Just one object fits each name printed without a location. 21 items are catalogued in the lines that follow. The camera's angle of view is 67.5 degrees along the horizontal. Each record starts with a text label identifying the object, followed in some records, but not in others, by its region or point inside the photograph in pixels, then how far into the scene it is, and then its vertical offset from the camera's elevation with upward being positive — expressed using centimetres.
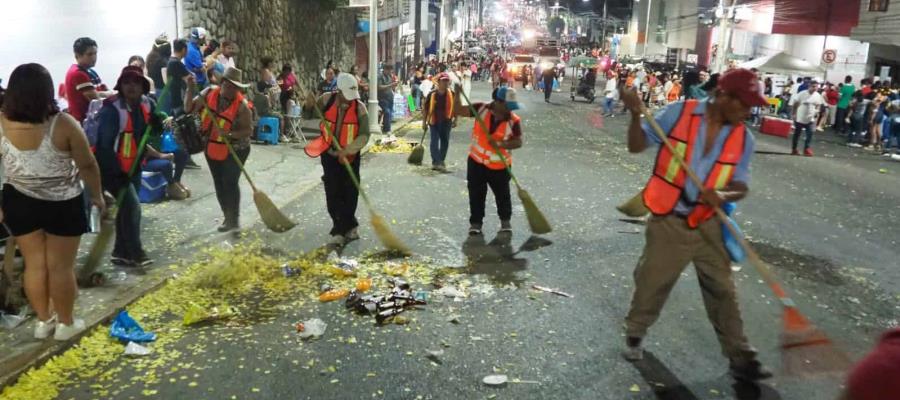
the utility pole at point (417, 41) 2907 +93
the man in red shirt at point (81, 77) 611 -25
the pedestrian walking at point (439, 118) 1112 -88
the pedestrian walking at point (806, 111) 1438 -73
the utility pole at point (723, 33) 2450 +145
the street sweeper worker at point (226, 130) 683 -75
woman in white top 391 -82
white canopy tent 2134 +32
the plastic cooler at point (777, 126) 1829 -138
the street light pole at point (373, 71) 1552 -22
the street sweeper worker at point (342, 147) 657 -84
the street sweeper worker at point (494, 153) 702 -91
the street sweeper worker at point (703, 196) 388 -71
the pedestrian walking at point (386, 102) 1666 -99
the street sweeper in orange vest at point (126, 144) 542 -73
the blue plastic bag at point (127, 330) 445 -182
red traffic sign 2328 +73
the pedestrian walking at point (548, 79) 2858 -49
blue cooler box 790 -156
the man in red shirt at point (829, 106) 2070 -88
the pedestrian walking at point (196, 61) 1026 -10
